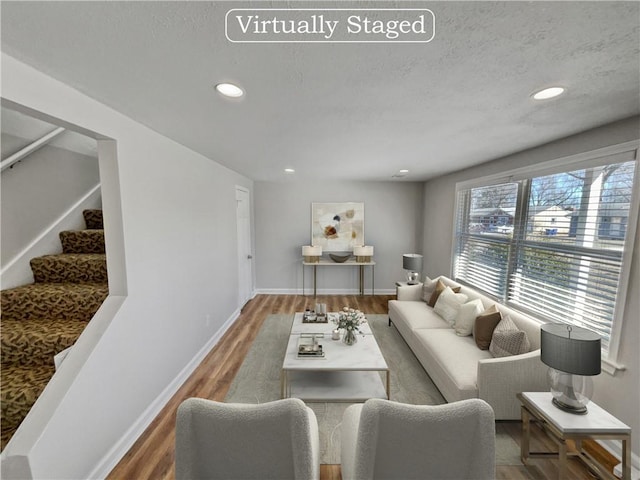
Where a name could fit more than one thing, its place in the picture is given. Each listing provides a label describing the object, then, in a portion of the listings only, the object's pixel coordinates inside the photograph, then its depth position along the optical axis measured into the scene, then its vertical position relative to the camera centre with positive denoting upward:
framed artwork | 5.14 -0.14
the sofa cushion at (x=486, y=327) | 2.34 -0.99
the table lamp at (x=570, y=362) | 1.43 -0.81
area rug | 1.83 -1.62
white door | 4.37 -0.54
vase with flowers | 2.54 -1.06
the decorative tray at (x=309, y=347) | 2.34 -1.24
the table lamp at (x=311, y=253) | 4.87 -0.67
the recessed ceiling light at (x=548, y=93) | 1.37 +0.71
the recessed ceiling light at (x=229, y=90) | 1.33 +0.68
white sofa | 1.89 -1.21
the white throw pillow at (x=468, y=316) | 2.62 -1.00
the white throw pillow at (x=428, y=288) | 3.62 -0.99
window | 1.82 -0.17
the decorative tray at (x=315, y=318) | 3.10 -1.23
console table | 4.94 -0.94
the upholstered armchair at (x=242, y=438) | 1.05 -0.92
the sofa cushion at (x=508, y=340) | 2.07 -0.99
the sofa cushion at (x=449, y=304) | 2.92 -1.00
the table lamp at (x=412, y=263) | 4.15 -0.72
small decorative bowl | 4.99 -0.77
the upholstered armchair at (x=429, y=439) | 1.08 -0.94
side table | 1.39 -1.16
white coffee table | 2.20 -1.57
